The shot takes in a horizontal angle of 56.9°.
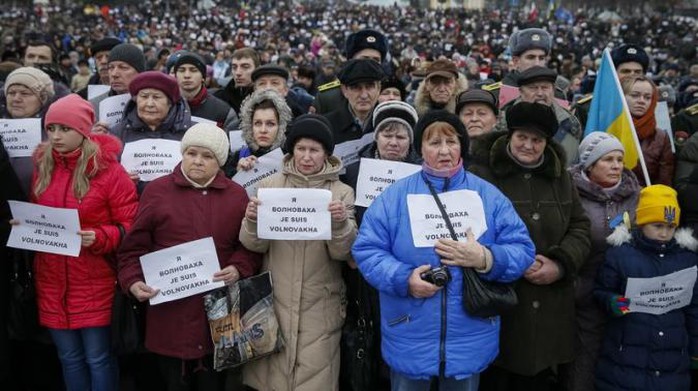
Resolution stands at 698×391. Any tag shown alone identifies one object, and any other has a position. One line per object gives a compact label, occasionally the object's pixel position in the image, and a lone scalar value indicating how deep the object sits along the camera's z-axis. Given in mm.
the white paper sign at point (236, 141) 4609
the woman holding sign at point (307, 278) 3582
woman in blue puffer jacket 3133
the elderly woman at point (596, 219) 3836
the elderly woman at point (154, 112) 4262
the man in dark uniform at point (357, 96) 4995
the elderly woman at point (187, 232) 3562
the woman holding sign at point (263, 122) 4281
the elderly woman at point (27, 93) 4353
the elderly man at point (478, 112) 4590
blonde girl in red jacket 3686
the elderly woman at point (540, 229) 3525
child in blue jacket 3576
